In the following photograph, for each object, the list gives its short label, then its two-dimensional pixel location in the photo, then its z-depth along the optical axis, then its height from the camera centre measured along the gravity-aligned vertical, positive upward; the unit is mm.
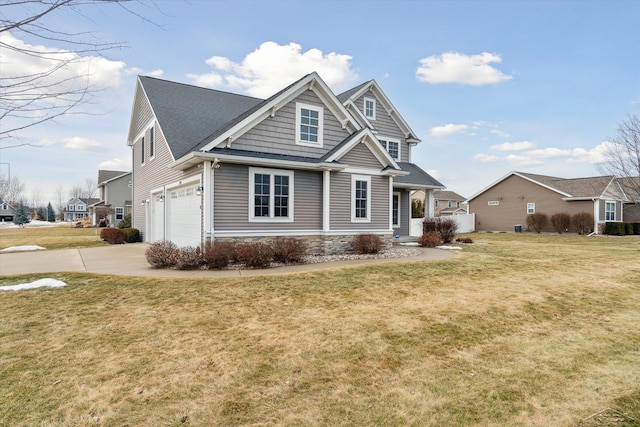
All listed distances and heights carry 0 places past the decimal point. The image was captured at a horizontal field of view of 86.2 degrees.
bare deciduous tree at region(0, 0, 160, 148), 2410 +1213
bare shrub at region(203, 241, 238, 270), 9086 -1058
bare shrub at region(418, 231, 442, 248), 15773 -1082
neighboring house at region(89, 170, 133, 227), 40406 +2231
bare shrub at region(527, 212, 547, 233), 29688 -302
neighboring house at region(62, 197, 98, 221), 78312 +1223
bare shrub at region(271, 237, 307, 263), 10216 -1052
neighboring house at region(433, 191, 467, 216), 57147 +2543
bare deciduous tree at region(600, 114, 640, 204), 17516 +3608
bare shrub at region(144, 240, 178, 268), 9328 -1122
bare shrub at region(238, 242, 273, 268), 9375 -1110
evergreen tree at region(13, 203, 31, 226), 52344 -475
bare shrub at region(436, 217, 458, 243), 18328 -655
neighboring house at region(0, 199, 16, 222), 76438 -46
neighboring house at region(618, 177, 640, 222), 32125 +581
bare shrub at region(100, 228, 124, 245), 17906 -1129
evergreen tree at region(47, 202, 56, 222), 84938 +29
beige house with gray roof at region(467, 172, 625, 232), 28609 +1654
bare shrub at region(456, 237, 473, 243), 19181 -1306
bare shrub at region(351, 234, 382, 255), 12633 -1023
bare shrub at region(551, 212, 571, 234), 28297 -284
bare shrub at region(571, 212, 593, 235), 27422 -340
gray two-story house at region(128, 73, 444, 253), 10977 +1656
